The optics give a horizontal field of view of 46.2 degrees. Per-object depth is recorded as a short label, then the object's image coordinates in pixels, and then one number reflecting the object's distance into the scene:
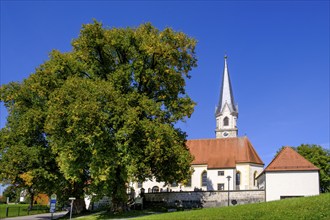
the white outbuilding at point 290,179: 33.94
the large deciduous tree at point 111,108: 25.09
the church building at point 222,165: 51.75
